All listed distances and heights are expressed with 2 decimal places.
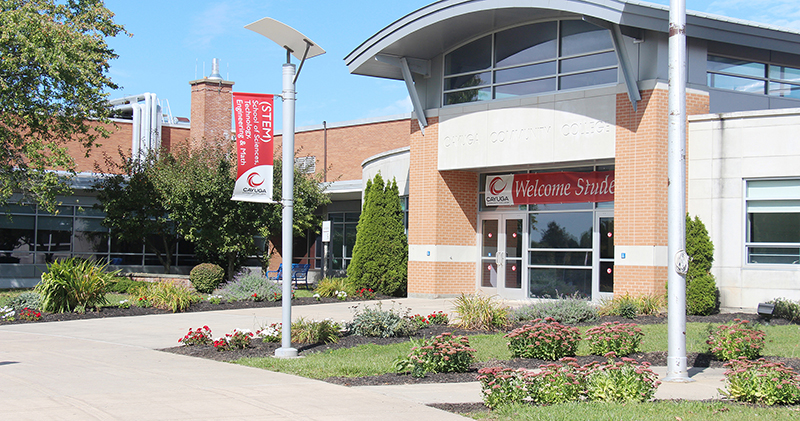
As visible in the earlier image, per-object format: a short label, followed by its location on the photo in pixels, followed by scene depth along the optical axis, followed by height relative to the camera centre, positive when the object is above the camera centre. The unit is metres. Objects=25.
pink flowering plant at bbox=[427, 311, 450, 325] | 14.10 -1.43
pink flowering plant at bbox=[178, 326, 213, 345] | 11.61 -1.56
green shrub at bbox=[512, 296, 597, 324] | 14.13 -1.25
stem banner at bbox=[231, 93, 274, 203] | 10.89 +1.24
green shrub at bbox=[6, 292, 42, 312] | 16.69 -1.49
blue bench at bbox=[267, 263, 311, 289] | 27.33 -1.12
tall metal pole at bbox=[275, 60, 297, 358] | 10.68 +0.70
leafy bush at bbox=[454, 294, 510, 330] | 13.54 -1.29
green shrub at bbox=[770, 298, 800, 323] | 14.84 -1.20
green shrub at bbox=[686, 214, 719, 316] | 16.19 -0.52
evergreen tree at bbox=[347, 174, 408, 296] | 23.08 -0.08
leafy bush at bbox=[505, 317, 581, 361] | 10.17 -1.33
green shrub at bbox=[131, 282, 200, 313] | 17.59 -1.41
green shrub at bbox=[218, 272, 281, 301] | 20.16 -1.32
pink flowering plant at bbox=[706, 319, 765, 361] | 9.75 -1.25
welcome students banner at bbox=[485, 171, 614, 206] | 19.25 +1.72
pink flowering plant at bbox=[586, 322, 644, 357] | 10.22 -1.29
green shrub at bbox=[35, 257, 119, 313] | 16.47 -1.10
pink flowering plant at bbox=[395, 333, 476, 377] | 8.98 -1.42
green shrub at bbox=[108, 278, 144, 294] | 24.09 -1.56
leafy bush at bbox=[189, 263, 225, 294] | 23.28 -1.18
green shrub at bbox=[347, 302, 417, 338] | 12.53 -1.40
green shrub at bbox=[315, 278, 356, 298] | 22.27 -1.36
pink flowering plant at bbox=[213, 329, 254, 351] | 11.09 -1.55
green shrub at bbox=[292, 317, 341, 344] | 11.84 -1.47
